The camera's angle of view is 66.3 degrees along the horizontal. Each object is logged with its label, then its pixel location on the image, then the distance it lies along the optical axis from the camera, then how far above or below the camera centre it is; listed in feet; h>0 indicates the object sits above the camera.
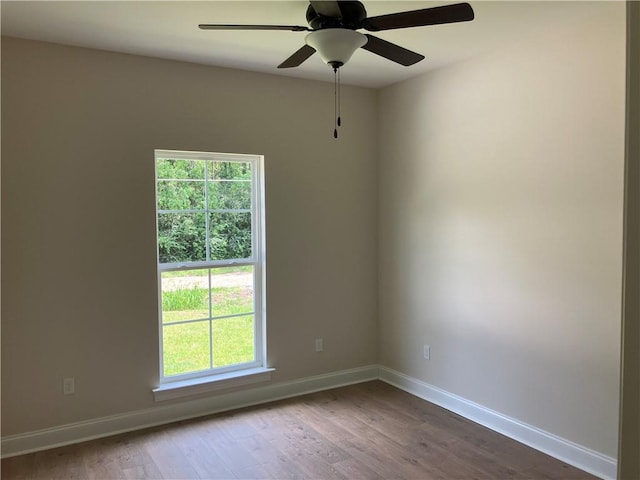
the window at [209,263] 11.46 -0.81
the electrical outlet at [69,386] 10.18 -3.25
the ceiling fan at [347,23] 6.42 +2.83
